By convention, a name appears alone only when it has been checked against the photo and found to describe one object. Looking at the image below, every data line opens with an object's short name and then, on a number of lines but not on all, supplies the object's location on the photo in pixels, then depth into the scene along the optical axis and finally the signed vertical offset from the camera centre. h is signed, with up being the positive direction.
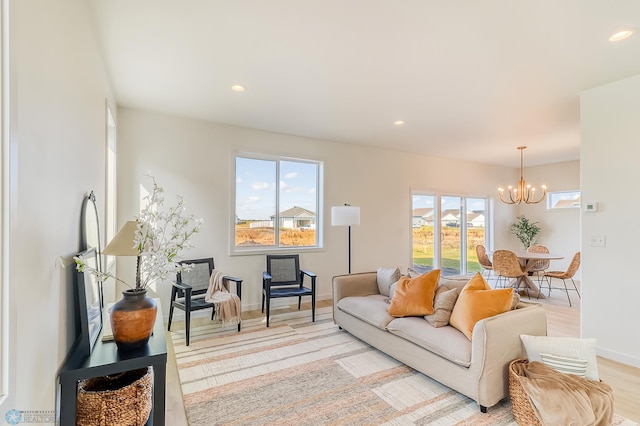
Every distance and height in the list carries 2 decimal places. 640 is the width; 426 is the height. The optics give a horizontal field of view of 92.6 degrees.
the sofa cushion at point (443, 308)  2.60 -0.79
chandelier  5.66 +0.51
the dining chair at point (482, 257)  6.21 -0.84
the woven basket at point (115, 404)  1.42 -0.91
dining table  5.39 -0.93
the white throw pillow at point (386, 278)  3.58 -0.75
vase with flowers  1.59 -0.29
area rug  2.10 -1.38
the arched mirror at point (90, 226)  1.86 -0.07
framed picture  1.58 -0.51
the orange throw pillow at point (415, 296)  2.78 -0.75
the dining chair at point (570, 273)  5.03 -0.94
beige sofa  2.12 -1.02
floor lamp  4.45 +0.00
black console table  1.35 -0.72
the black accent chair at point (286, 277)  3.99 -0.88
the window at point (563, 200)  7.15 +0.40
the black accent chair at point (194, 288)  3.27 -0.87
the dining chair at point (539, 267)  5.64 -0.95
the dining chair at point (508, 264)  5.30 -0.83
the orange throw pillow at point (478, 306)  2.33 -0.69
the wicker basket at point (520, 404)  1.91 -1.22
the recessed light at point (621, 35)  2.23 +1.35
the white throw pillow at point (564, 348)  2.05 -0.92
